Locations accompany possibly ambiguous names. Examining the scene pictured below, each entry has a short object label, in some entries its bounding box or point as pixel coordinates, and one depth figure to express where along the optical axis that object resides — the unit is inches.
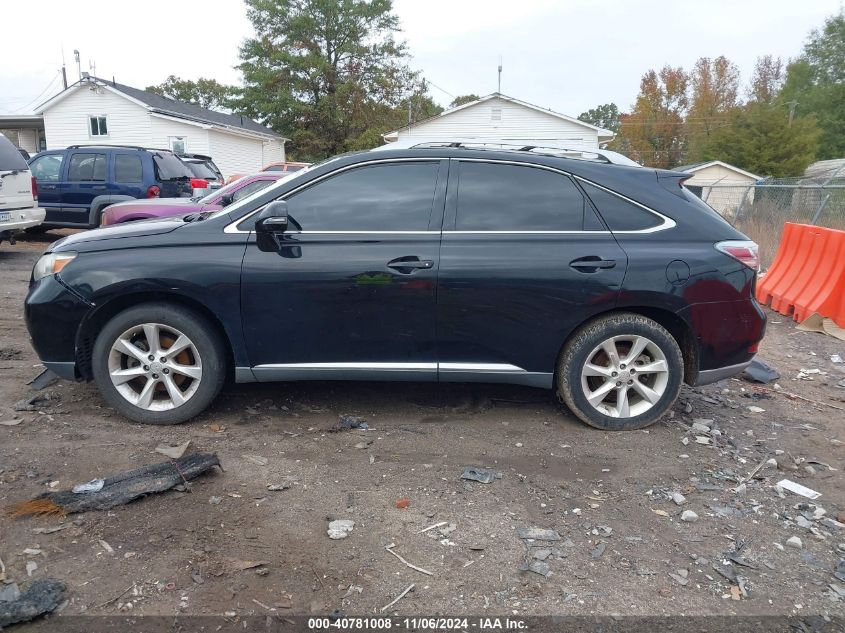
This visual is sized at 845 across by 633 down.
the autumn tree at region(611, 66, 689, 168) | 2377.0
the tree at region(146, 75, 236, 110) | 2291.7
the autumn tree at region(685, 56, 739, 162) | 2277.3
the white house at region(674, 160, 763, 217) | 1457.9
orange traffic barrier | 279.6
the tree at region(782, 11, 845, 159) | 1908.2
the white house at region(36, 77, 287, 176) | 1162.0
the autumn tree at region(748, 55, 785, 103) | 2377.0
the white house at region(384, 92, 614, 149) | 1182.3
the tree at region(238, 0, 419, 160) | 1567.4
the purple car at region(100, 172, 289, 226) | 346.3
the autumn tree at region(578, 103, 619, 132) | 3777.1
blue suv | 484.1
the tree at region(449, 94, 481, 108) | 3038.9
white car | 407.5
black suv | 160.2
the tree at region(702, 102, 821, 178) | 1541.6
